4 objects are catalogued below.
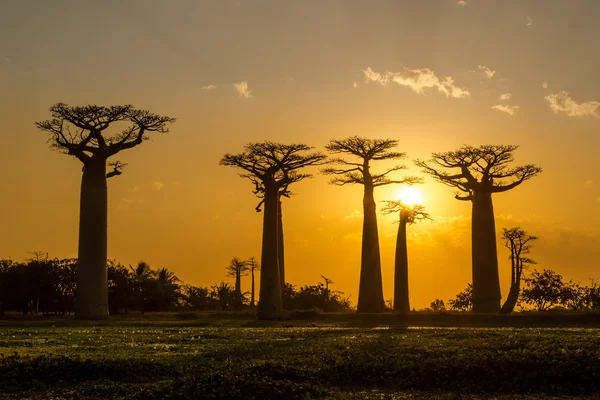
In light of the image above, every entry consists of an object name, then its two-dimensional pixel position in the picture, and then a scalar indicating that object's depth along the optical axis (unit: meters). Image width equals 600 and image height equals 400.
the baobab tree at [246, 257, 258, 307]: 83.05
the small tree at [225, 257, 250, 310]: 79.34
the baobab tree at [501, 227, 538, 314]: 53.22
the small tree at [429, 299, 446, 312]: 74.03
